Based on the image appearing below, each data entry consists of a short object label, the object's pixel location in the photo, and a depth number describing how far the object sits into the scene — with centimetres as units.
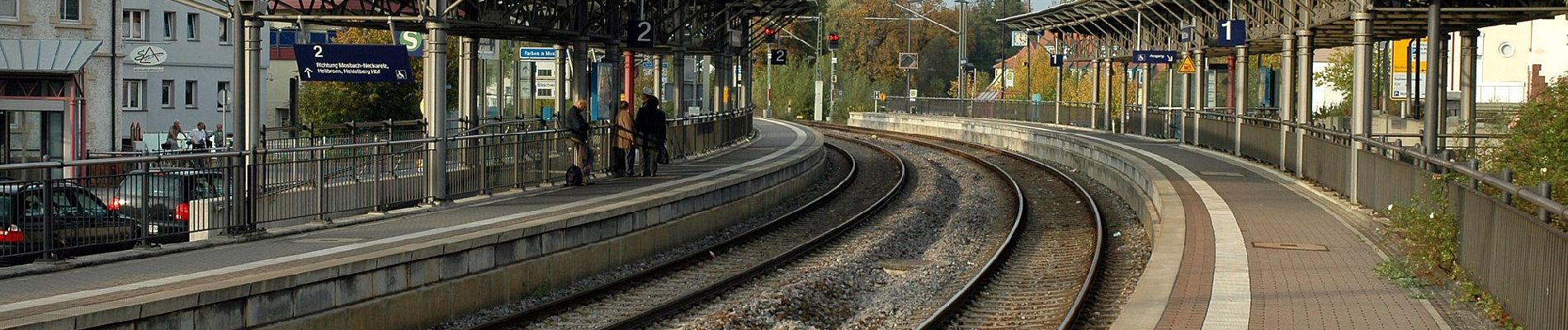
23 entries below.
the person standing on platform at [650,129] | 2733
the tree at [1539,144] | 1388
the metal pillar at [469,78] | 2538
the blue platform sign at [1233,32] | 3525
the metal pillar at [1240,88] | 3738
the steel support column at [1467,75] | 2814
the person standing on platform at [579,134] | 2522
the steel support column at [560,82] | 3341
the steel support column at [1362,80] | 2366
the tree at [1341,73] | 7425
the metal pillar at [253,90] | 1878
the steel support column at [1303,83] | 2859
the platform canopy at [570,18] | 2056
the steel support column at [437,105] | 2045
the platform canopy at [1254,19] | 2448
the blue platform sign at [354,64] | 1983
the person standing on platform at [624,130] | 2711
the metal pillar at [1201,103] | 4303
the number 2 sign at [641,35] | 3148
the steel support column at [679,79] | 4159
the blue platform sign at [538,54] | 3512
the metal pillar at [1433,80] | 2183
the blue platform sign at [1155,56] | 4506
